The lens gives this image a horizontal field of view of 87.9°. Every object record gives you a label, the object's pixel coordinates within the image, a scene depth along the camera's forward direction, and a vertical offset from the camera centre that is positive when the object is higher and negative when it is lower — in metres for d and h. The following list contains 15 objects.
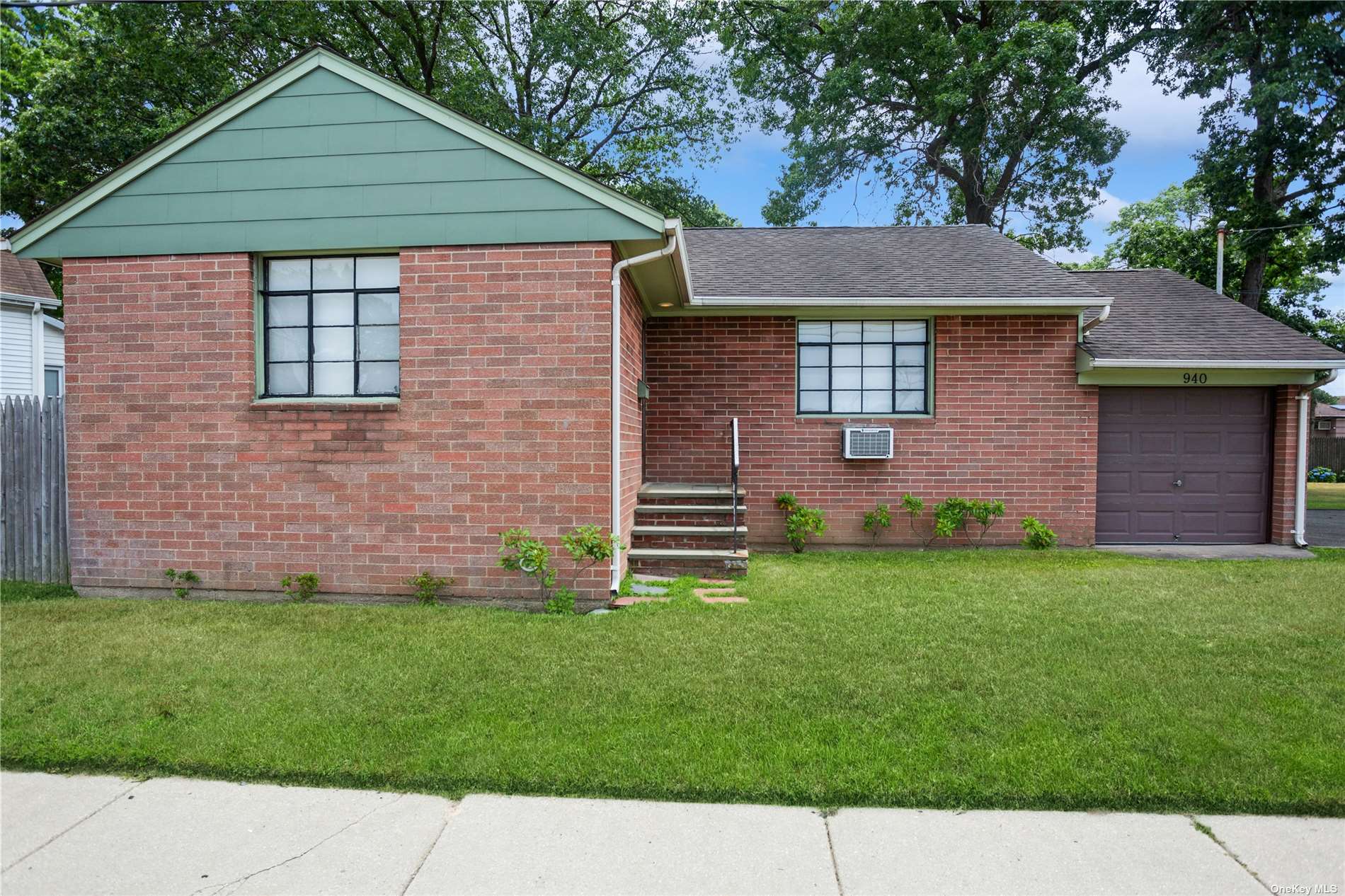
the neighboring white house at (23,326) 14.62 +2.08
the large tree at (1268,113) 14.84 +7.27
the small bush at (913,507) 9.16 -0.94
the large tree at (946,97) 18.25 +9.34
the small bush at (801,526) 8.96 -1.19
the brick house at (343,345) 6.05 +0.74
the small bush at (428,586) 6.10 -1.38
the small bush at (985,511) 9.14 -0.98
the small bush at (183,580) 6.36 -1.42
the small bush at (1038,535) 9.05 -1.28
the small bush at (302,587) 6.19 -1.43
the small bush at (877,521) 9.17 -1.13
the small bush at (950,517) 9.09 -1.05
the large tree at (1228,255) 18.67 +5.48
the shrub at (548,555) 5.80 -1.05
